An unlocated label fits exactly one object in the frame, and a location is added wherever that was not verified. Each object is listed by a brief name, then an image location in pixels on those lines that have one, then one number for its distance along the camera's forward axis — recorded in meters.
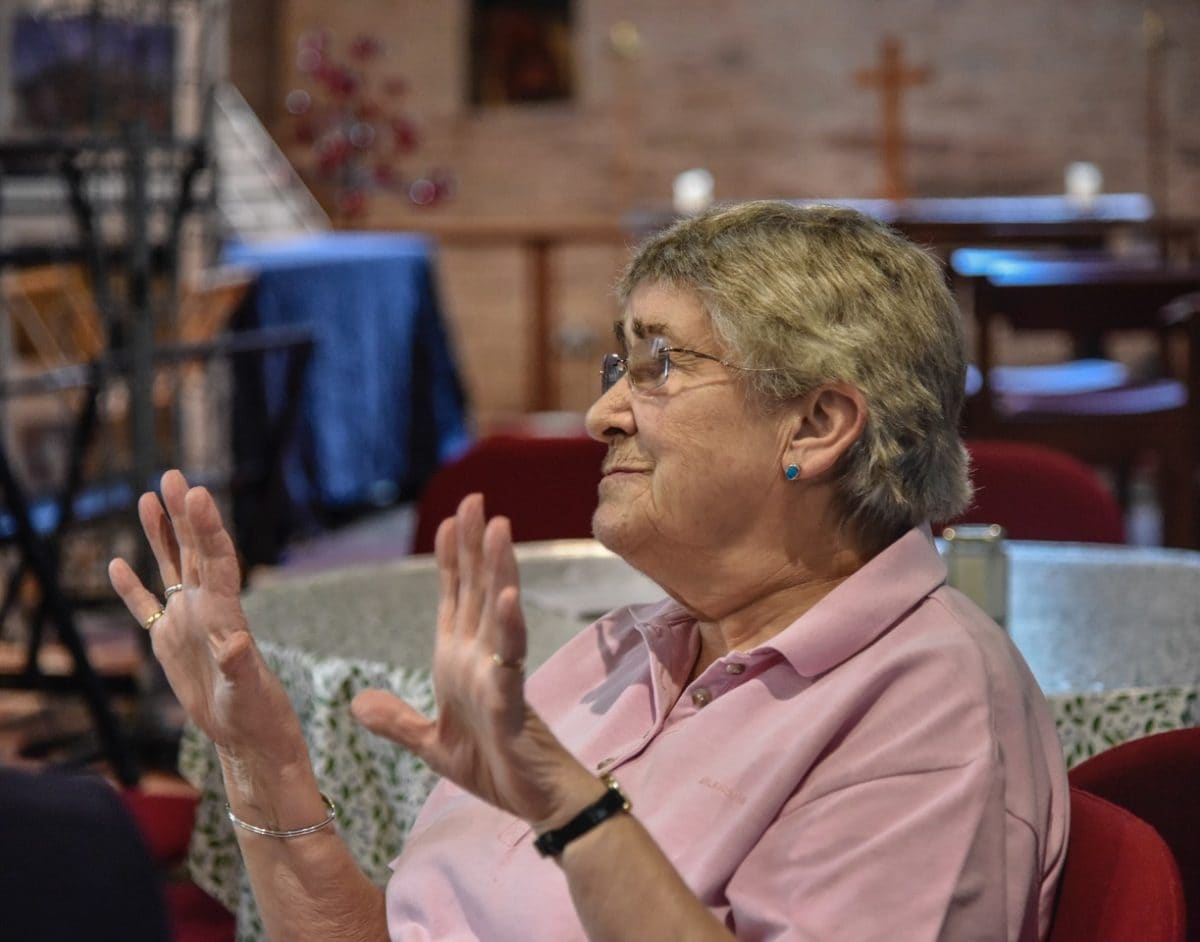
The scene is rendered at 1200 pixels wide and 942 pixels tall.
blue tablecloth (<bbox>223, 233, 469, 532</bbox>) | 5.96
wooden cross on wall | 9.40
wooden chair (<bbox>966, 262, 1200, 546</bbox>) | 4.47
